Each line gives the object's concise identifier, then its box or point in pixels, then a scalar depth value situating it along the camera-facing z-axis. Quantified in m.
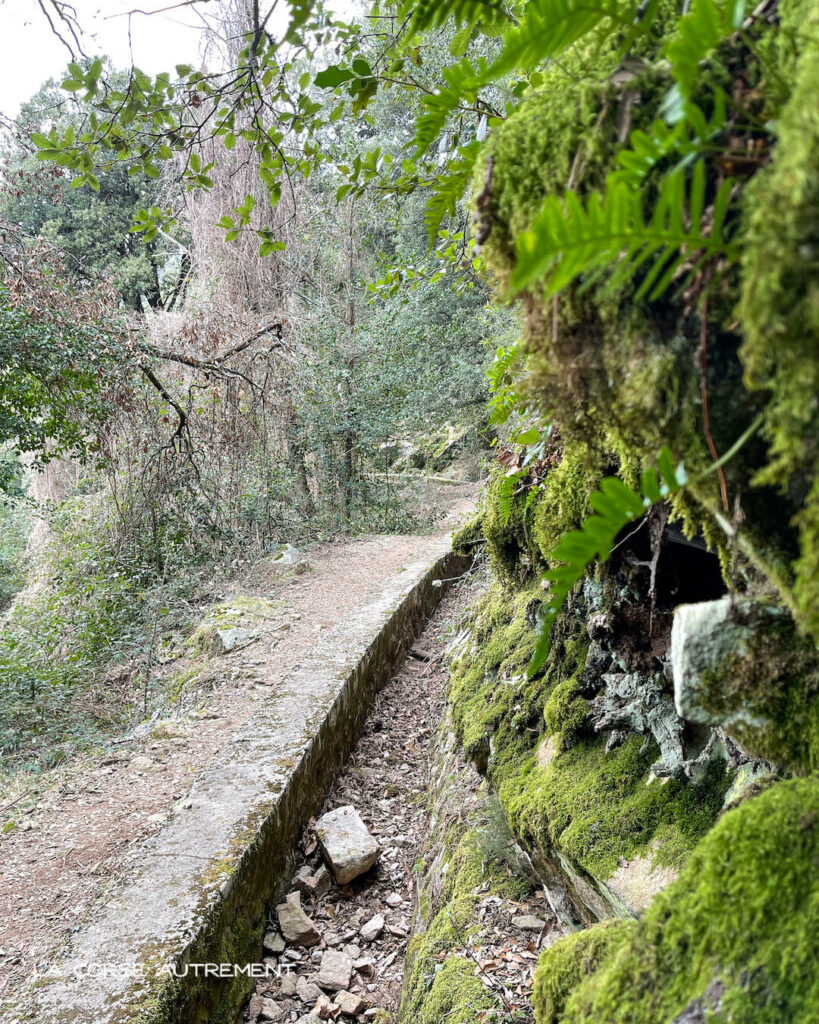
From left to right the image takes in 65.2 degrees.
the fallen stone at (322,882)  3.58
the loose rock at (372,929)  3.27
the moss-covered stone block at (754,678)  1.13
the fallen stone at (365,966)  3.04
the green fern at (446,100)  1.51
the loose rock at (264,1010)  2.80
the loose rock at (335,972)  2.94
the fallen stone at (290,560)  8.80
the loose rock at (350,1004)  2.77
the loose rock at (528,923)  2.31
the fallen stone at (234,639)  6.28
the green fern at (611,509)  0.94
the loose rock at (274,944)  3.14
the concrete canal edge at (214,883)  2.26
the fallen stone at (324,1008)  2.77
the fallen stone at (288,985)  2.93
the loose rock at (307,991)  2.89
